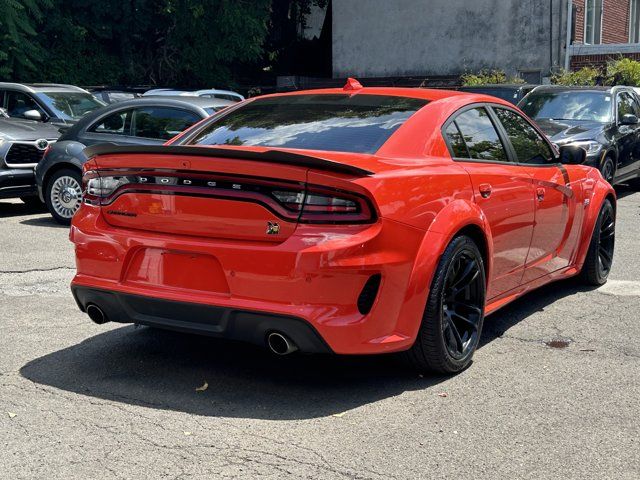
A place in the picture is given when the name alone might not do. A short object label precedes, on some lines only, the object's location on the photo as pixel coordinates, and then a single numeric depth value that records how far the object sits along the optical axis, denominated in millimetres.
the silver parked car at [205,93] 17391
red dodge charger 4363
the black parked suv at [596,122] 12914
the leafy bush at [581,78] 23547
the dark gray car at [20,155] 11398
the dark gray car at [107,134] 10602
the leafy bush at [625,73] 22250
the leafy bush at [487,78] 25672
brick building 26125
